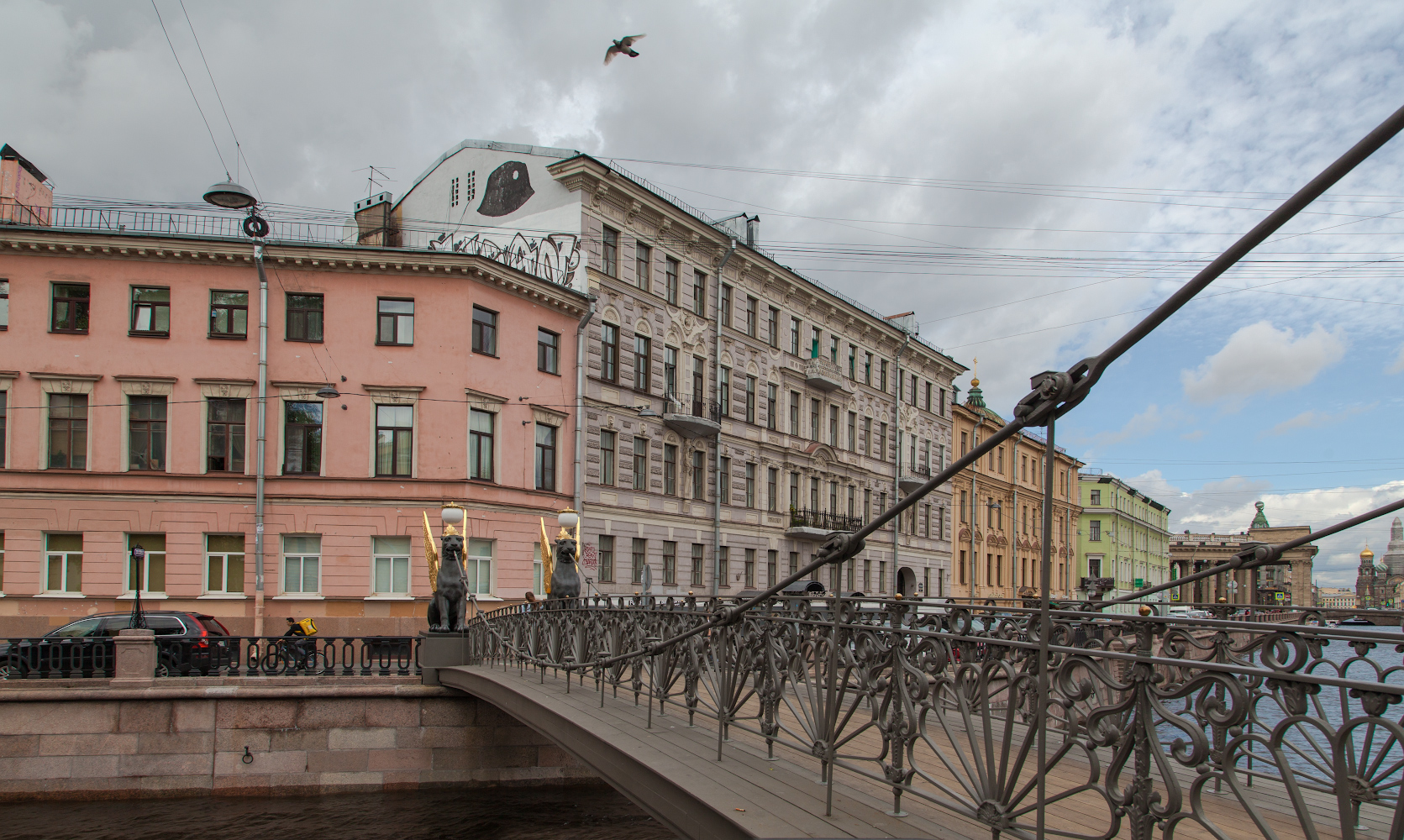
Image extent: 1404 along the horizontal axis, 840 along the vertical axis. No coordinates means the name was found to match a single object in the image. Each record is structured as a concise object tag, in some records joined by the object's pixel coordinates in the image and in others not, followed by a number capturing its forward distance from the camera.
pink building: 21.34
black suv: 14.86
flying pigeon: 14.83
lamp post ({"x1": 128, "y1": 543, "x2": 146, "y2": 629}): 16.31
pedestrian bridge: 3.06
